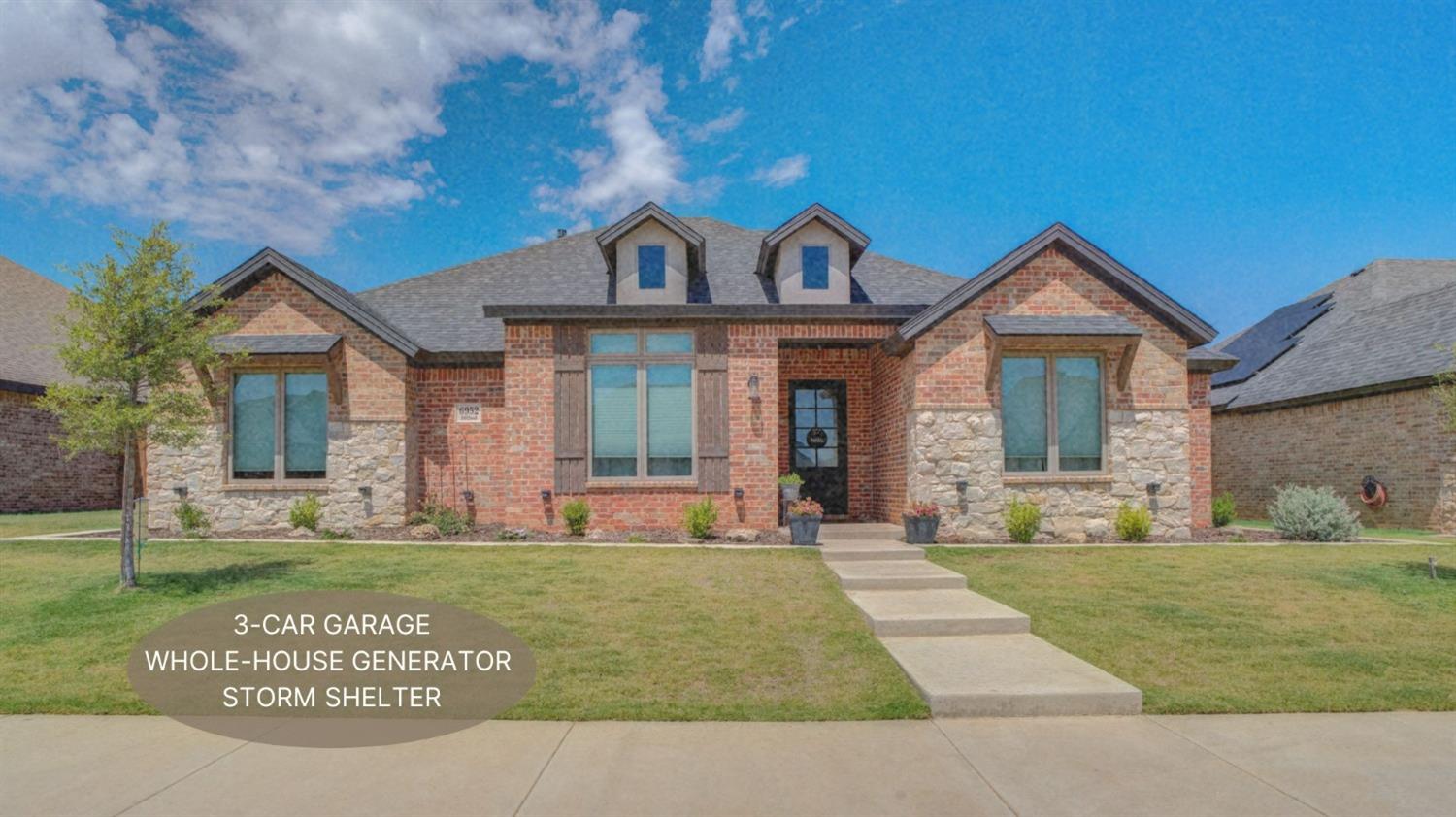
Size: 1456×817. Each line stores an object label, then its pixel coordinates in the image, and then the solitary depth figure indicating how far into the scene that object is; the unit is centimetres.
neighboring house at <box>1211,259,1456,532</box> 1414
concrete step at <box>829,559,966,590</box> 820
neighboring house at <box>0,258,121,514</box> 1825
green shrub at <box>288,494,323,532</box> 1255
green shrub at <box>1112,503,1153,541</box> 1166
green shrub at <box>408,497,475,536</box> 1231
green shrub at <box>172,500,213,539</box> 1252
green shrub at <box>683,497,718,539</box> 1147
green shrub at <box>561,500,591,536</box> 1209
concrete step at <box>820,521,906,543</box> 1145
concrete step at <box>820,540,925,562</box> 973
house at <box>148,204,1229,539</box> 1206
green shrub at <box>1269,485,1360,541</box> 1172
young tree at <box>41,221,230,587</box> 782
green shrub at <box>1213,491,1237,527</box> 1374
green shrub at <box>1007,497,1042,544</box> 1148
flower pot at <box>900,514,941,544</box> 1087
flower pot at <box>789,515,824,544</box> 1078
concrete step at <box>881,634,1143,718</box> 475
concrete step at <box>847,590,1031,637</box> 652
